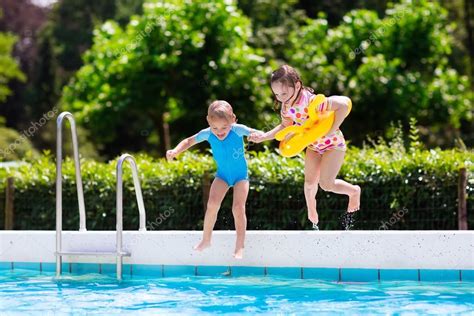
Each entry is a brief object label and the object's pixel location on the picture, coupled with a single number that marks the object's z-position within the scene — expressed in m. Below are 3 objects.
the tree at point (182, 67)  18.78
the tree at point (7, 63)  28.68
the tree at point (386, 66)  21.58
